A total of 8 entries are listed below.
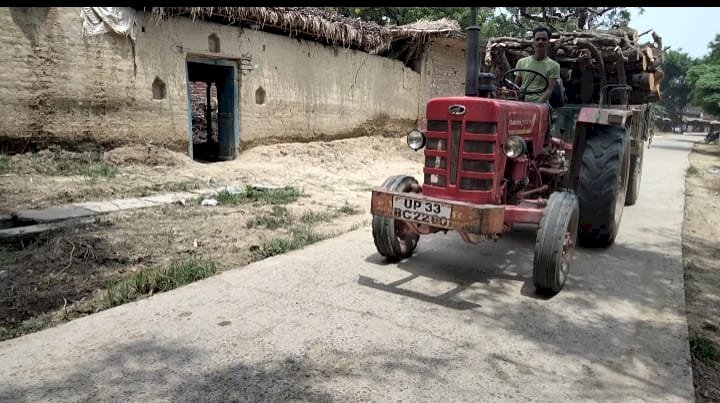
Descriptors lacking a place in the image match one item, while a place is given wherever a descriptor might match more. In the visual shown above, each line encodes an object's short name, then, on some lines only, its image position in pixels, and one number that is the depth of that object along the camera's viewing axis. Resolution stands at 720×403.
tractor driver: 4.92
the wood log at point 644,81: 6.48
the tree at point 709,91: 19.30
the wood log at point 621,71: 6.28
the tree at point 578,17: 21.20
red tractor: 3.53
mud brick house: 7.30
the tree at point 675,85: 48.34
